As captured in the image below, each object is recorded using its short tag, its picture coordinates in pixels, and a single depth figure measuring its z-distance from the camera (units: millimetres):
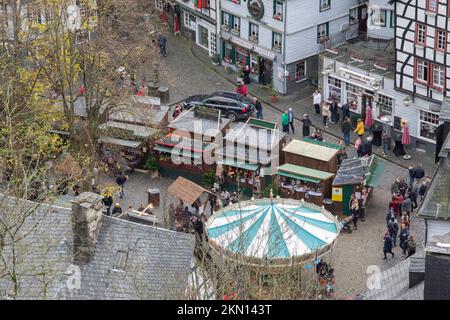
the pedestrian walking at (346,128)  59562
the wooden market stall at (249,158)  55625
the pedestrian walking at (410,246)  48625
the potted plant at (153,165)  58125
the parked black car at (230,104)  62656
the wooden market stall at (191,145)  56969
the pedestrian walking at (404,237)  49250
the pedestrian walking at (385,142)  59188
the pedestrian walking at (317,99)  63625
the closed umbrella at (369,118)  60781
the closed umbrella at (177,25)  75188
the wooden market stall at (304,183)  53875
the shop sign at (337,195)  53281
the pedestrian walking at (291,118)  61288
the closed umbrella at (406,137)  58906
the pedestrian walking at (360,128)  59688
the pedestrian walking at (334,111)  62562
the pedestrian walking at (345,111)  61656
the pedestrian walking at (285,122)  60906
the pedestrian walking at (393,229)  50125
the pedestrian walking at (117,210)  51969
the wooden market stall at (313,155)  54625
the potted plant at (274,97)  66000
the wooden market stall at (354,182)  53125
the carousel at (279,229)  44094
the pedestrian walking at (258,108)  62812
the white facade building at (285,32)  65438
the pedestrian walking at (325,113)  62406
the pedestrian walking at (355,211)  52312
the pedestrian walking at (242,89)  65250
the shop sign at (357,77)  60938
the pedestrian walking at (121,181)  56125
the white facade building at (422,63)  56906
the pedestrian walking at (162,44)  71750
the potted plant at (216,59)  70812
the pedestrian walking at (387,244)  49188
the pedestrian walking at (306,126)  60906
